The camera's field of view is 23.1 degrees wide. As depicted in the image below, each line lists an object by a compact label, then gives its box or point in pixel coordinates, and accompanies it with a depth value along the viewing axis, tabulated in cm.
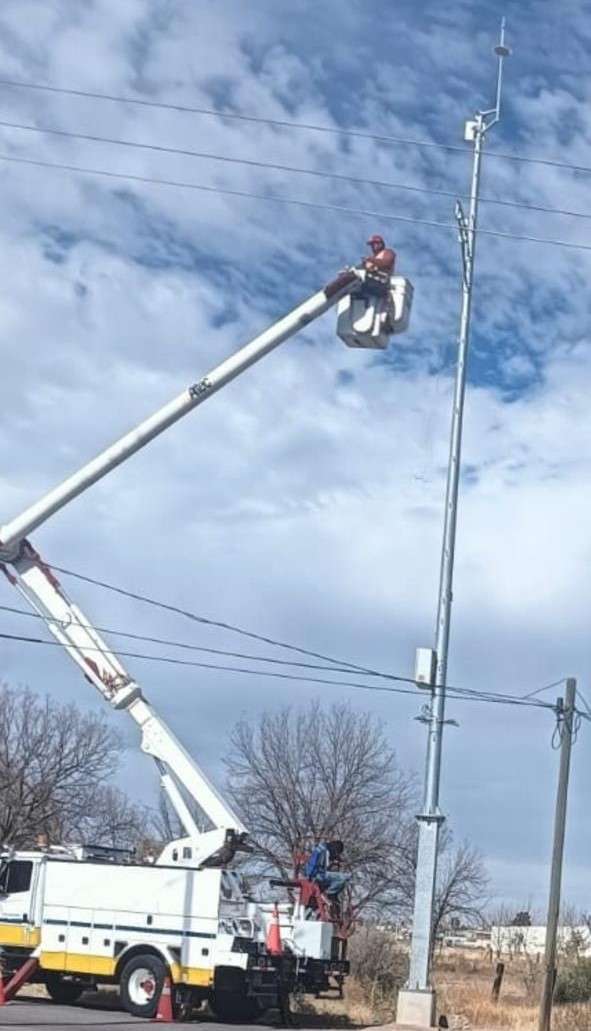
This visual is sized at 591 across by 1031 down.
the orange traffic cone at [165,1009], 2189
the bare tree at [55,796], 4484
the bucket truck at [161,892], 2186
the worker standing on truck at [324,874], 2336
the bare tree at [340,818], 4000
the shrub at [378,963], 2961
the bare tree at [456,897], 4534
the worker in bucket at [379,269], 2128
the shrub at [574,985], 3453
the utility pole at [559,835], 2434
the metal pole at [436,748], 2328
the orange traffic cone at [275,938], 2217
